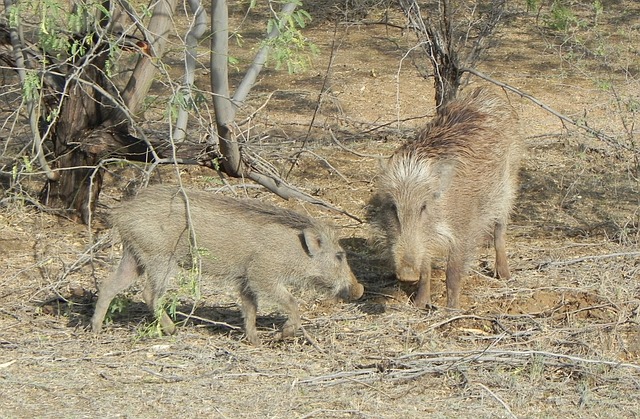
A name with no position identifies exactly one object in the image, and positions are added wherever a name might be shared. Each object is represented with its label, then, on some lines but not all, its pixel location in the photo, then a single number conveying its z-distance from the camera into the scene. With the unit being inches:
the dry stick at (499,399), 400.8
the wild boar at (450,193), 510.6
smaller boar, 483.5
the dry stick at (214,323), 490.9
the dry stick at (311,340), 471.5
